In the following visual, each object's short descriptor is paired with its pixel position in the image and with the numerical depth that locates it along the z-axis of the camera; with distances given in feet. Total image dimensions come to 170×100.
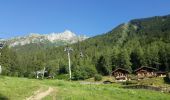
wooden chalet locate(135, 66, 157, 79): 168.67
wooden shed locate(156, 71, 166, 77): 164.05
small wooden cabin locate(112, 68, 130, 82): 167.89
